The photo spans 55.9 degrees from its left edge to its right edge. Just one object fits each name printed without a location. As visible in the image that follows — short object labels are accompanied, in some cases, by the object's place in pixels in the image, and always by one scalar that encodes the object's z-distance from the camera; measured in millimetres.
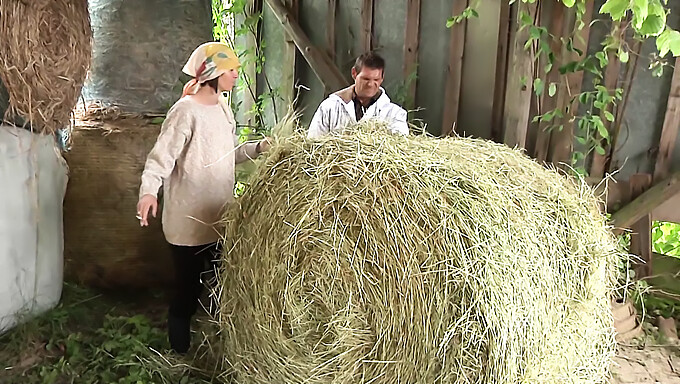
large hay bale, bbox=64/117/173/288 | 3189
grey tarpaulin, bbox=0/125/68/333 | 2828
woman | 2459
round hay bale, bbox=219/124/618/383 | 1905
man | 3070
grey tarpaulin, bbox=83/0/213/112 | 3270
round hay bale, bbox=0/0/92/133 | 2613
